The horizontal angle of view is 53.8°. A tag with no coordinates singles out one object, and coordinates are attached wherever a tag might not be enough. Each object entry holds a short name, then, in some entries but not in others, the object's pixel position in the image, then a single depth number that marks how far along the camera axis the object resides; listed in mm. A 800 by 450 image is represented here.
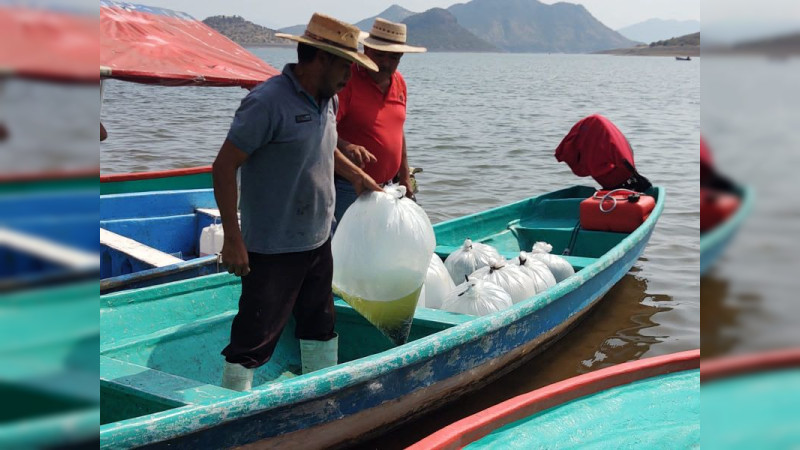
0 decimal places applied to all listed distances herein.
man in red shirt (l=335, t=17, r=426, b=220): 4238
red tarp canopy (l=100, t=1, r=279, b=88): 5785
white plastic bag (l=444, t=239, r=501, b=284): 5371
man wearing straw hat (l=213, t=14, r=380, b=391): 3006
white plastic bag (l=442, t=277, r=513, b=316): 4512
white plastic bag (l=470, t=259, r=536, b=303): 4902
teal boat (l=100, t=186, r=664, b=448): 2967
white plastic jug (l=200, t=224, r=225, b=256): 6477
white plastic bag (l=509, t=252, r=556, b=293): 5141
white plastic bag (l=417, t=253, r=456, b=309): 4887
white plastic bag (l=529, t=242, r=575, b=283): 5492
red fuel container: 6707
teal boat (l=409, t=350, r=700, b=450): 2699
